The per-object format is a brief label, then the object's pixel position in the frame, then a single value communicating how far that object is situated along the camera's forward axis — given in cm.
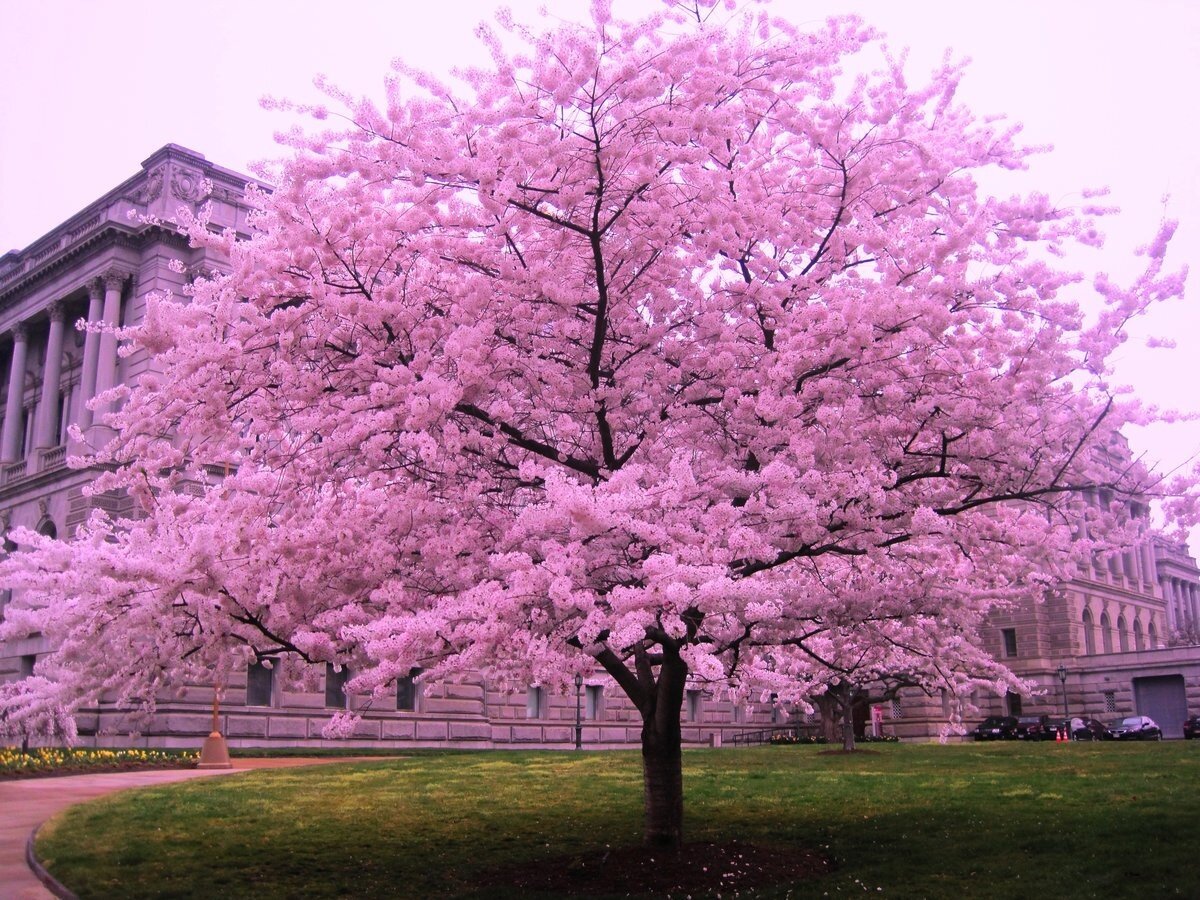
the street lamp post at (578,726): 4669
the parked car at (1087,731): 6138
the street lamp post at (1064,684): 6969
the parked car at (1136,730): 5953
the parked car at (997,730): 6342
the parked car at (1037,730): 6069
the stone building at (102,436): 4122
